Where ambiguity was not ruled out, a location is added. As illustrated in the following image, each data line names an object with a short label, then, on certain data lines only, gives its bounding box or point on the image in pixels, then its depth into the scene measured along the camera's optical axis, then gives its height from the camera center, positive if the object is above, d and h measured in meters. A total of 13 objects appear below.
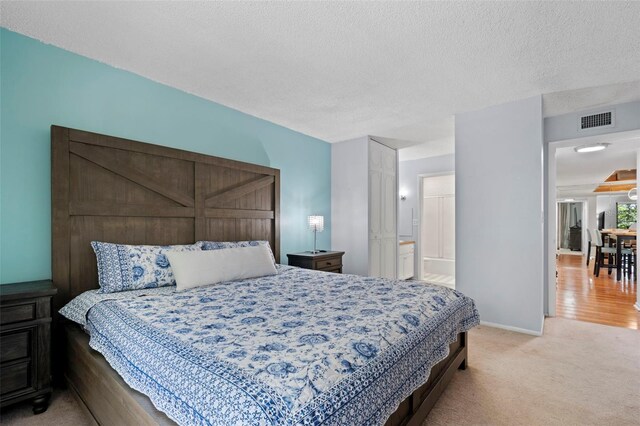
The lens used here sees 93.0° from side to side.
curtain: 12.51 -0.54
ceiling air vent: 3.39 +1.03
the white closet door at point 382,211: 4.71 +0.02
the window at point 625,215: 9.95 -0.15
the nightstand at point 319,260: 3.78 -0.62
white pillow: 2.32 -0.43
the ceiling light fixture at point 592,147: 4.03 +0.86
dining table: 5.90 -0.63
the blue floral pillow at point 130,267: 2.20 -0.40
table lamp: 4.13 -0.15
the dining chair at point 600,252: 6.34 -0.87
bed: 1.04 -0.56
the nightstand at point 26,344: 1.81 -0.81
